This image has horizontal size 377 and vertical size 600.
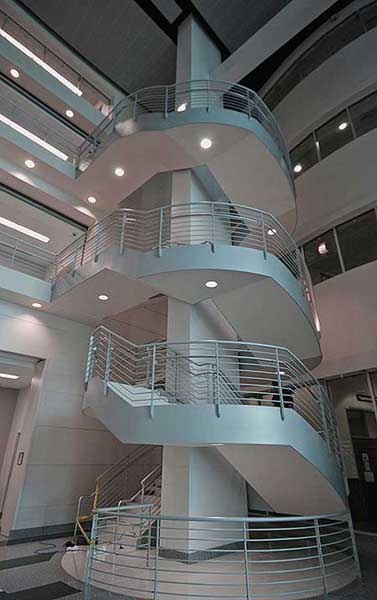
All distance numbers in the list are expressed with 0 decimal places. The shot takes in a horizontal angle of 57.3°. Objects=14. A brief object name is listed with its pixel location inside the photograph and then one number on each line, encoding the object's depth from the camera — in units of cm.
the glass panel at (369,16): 873
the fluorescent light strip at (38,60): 997
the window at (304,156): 892
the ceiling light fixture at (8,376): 818
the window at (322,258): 786
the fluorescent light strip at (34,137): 894
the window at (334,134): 830
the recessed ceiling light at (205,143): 699
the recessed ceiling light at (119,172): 793
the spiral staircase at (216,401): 427
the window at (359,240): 727
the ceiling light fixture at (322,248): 815
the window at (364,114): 784
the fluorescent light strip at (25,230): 864
